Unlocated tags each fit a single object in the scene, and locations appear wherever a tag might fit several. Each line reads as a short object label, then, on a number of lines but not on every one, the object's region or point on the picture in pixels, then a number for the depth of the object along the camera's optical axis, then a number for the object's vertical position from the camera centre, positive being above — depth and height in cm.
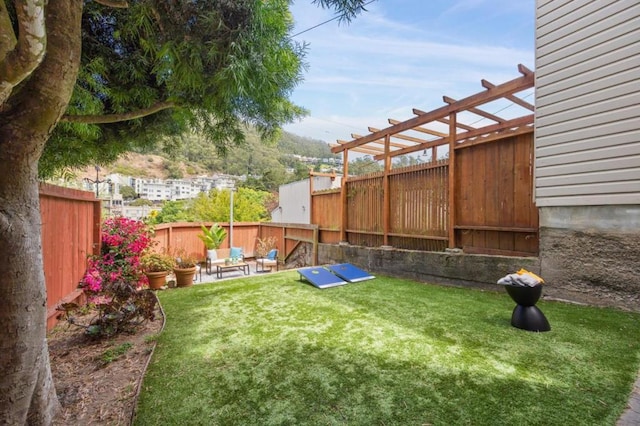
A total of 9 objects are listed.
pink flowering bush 308 -94
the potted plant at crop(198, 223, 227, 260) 1076 -92
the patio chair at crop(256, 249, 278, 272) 1021 -177
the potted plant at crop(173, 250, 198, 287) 577 -121
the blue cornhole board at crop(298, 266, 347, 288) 504 -120
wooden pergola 450 +183
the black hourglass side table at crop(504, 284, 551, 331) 287 -101
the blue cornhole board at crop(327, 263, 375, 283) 544 -119
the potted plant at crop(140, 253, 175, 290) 554 -110
